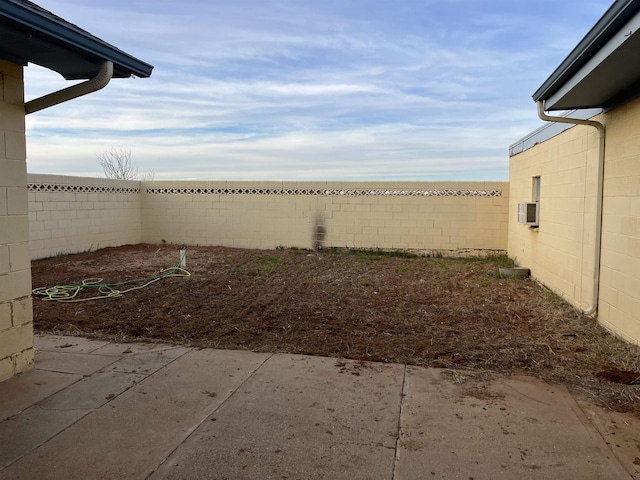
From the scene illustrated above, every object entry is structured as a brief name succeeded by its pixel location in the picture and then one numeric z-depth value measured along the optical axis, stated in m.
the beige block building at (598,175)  4.34
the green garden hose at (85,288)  7.58
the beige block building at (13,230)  4.08
